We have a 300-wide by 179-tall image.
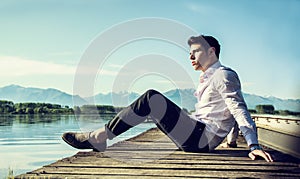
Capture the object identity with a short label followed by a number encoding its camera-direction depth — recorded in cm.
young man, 287
